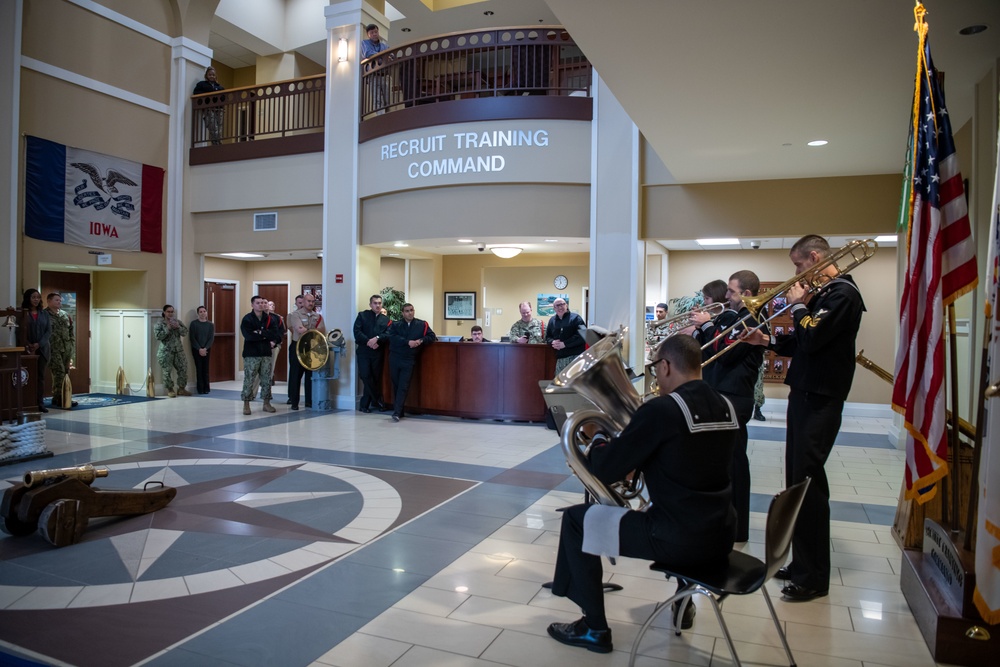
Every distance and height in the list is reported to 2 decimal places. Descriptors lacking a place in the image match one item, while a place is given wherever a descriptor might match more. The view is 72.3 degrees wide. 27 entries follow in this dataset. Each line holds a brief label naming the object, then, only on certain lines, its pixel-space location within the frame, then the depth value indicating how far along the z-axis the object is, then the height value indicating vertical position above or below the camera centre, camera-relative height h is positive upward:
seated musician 2.62 -0.56
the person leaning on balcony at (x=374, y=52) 11.01 +4.41
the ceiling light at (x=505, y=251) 12.02 +1.36
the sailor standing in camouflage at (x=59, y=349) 10.41 -0.39
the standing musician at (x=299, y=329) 10.61 -0.05
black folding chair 2.53 -0.94
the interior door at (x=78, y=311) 12.11 +0.23
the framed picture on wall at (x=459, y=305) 14.55 +0.47
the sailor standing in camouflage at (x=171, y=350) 11.95 -0.45
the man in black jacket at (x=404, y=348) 9.80 -0.30
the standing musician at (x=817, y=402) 3.50 -0.37
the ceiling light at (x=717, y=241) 10.17 +1.34
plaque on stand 2.84 -1.20
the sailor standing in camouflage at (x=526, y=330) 9.86 -0.03
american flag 3.07 +0.28
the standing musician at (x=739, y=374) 4.29 -0.28
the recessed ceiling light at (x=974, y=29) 4.34 +1.94
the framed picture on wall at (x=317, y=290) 14.59 +0.77
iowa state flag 10.48 +2.05
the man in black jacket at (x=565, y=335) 9.01 -0.08
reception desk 9.54 -0.73
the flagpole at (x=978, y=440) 2.84 -0.47
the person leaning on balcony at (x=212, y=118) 12.78 +3.89
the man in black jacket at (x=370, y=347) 10.40 -0.32
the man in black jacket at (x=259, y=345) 10.13 -0.29
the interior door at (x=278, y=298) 14.70 +0.62
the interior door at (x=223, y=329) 14.45 -0.08
